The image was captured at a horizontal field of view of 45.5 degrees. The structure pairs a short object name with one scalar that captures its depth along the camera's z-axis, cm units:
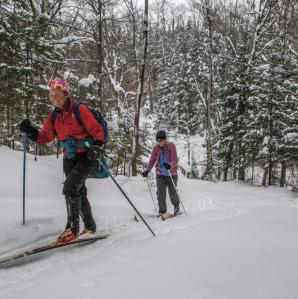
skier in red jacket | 468
